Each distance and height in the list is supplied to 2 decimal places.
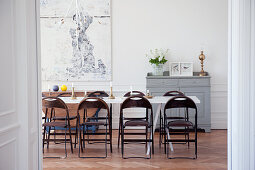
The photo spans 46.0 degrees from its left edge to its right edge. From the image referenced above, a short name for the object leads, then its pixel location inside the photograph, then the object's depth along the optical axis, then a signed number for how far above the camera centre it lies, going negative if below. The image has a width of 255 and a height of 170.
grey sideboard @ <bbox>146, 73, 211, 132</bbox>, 6.37 -0.27
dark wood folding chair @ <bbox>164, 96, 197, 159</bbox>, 4.49 -0.43
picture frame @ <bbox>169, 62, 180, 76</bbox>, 6.70 +0.15
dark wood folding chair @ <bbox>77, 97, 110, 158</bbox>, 4.66 -0.44
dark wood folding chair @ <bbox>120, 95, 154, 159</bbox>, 4.61 -0.45
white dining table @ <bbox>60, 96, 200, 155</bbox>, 4.91 -0.43
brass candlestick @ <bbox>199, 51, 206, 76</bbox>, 6.61 +0.34
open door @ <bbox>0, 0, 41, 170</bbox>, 2.33 -0.06
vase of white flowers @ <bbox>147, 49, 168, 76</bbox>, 6.58 +0.28
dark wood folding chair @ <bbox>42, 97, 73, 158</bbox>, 4.71 -0.44
